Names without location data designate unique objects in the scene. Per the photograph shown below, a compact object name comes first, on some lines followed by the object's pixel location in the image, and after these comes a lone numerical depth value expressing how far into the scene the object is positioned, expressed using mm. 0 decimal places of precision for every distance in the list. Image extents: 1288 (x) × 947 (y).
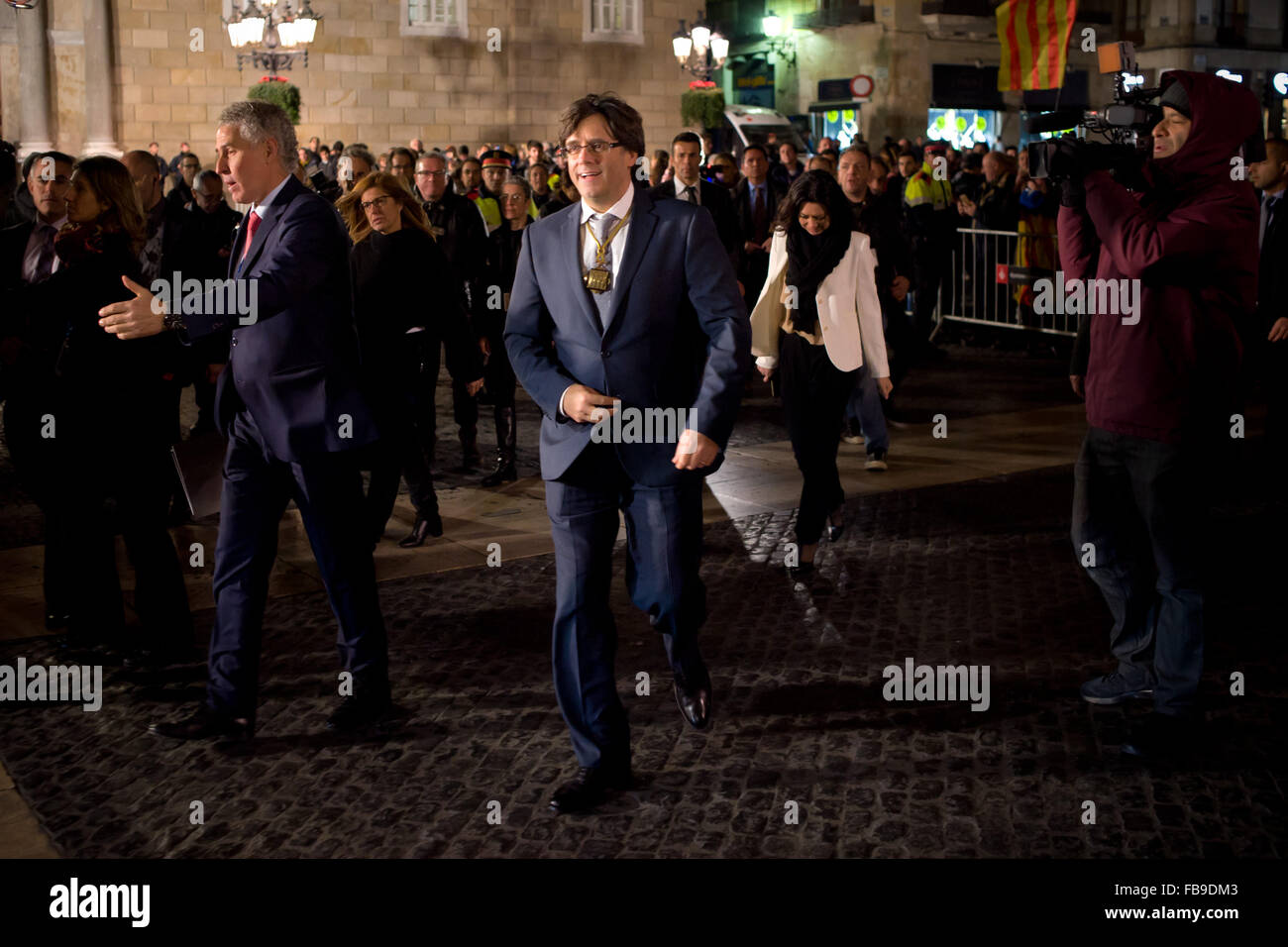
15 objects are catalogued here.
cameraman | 4262
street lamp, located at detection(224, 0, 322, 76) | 23109
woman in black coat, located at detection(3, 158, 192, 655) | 5336
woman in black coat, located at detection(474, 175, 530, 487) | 8945
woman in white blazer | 6703
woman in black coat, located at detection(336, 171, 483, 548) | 6938
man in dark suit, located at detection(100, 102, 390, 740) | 4578
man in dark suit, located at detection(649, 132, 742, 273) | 10781
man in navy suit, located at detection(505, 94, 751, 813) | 4098
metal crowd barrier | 14719
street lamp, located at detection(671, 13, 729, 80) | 28500
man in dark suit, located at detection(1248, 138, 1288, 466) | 8211
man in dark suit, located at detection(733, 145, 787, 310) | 12086
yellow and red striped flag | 13891
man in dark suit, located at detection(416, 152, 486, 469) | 9648
